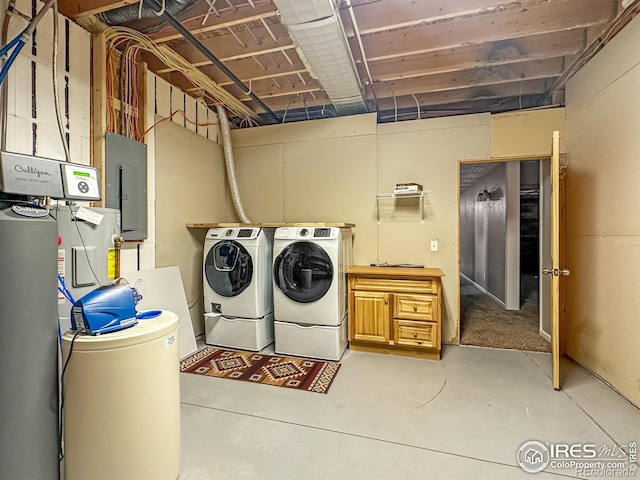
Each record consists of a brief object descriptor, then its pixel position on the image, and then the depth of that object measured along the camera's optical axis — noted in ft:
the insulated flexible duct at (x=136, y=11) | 6.79
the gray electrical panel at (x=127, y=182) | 8.00
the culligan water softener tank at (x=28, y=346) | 3.74
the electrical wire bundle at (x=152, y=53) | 8.11
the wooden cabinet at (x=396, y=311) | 9.52
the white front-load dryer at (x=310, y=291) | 9.66
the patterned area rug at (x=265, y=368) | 8.31
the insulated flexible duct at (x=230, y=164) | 12.57
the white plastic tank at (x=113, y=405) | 4.02
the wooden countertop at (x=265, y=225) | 9.93
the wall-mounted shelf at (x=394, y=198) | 11.27
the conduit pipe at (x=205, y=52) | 7.19
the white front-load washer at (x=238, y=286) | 10.18
